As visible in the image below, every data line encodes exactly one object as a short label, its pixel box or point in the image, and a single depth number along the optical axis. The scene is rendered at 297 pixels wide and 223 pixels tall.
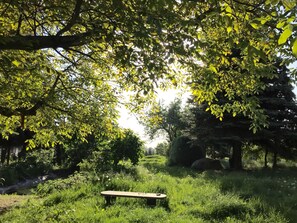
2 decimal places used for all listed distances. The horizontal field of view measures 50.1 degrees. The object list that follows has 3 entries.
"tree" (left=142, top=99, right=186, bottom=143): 36.39
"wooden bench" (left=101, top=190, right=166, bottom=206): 7.62
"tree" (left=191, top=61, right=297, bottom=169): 15.42
